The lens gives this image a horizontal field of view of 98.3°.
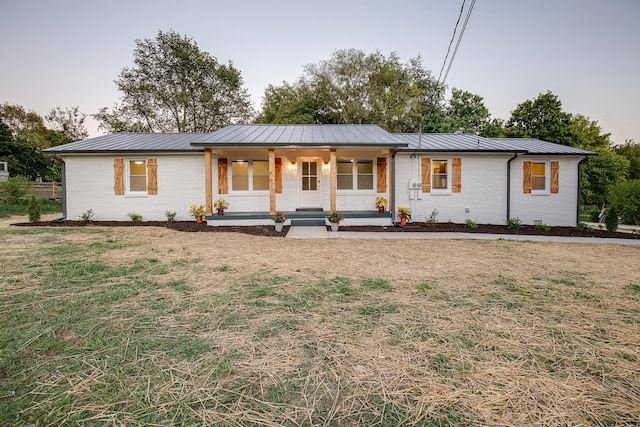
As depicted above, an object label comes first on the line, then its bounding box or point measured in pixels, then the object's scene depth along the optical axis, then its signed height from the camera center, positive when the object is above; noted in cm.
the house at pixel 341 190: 1086 +111
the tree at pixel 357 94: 2302 +990
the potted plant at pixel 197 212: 1039 -21
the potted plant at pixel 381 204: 1071 +8
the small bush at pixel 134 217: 1087 -41
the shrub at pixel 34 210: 1025 -12
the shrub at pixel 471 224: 1001 -67
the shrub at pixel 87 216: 1069 -36
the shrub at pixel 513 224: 1039 -69
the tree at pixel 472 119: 2088 +664
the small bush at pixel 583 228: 988 -80
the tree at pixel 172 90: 2167 +942
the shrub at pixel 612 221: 995 -56
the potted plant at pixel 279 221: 907 -49
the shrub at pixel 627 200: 1330 +26
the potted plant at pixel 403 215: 1029 -34
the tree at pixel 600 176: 2153 +232
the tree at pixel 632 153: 3562 +698
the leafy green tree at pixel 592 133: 3036 +812
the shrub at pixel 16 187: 1445 +104
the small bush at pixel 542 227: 986 -77
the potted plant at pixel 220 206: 1024 +1
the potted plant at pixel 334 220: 930 -47
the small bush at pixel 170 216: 1067 -37
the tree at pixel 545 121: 1992 +625
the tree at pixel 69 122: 2702 +842
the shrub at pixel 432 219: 1045 -52
